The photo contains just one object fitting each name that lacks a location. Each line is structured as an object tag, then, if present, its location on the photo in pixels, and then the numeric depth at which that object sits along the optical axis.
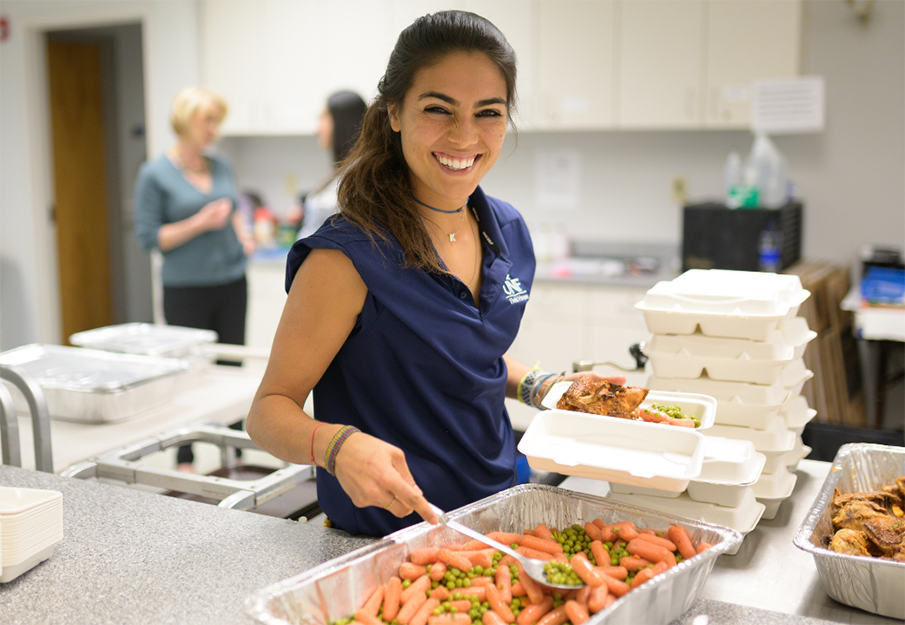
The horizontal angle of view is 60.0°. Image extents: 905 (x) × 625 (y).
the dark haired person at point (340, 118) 3.01
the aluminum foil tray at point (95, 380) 2.05
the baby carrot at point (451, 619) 0.94
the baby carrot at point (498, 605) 0.97
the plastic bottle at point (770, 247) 3.34
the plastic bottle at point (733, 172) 3.71
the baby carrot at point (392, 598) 0.97
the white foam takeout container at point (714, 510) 1.26
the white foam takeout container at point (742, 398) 1.35
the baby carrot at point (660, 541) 1.06
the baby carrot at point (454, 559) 1.05
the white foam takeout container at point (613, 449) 1.03
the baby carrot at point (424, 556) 1.06
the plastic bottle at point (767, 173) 3.63
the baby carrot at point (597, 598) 0.94
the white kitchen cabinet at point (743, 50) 3.53
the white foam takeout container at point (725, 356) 1.33
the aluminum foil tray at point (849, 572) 1.02
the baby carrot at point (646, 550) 1.04
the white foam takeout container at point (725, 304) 1.31
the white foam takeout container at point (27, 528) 1.10
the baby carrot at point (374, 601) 0.97
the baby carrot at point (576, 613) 0.93
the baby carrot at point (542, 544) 1.07
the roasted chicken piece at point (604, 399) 1.21
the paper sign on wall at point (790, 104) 3.57
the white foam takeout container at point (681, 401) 1.25
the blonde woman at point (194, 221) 3.42
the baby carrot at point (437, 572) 1.03
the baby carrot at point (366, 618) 0.95
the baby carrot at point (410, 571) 1.03
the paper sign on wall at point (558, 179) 4.40
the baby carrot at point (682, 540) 1.06
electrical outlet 4.14
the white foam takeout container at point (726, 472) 1.22
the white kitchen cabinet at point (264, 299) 4.51
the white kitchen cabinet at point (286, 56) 4.38
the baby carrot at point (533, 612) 0.96
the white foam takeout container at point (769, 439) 1.36
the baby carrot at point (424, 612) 0.95
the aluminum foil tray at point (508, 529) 0.92
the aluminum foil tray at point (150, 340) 2.44
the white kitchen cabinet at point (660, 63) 3.71
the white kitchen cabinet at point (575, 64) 3.87
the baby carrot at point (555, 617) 0.95
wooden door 5.66
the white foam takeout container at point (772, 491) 1.36
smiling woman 1.21
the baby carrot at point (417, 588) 1.00
